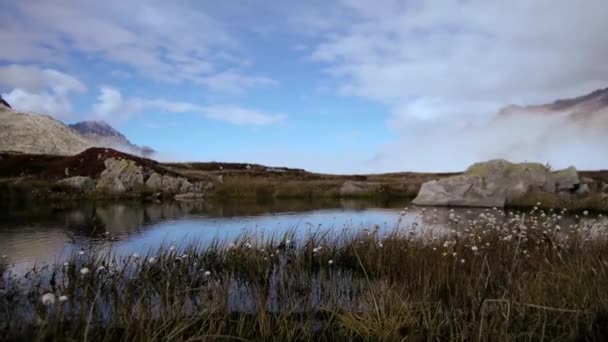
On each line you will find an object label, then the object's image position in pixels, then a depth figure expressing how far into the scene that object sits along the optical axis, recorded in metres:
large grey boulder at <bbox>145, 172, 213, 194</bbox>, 45.88
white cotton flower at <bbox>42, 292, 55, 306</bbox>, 4.52
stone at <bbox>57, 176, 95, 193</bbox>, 40.28
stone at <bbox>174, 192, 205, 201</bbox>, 43.53
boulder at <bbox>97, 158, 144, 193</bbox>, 42.41
